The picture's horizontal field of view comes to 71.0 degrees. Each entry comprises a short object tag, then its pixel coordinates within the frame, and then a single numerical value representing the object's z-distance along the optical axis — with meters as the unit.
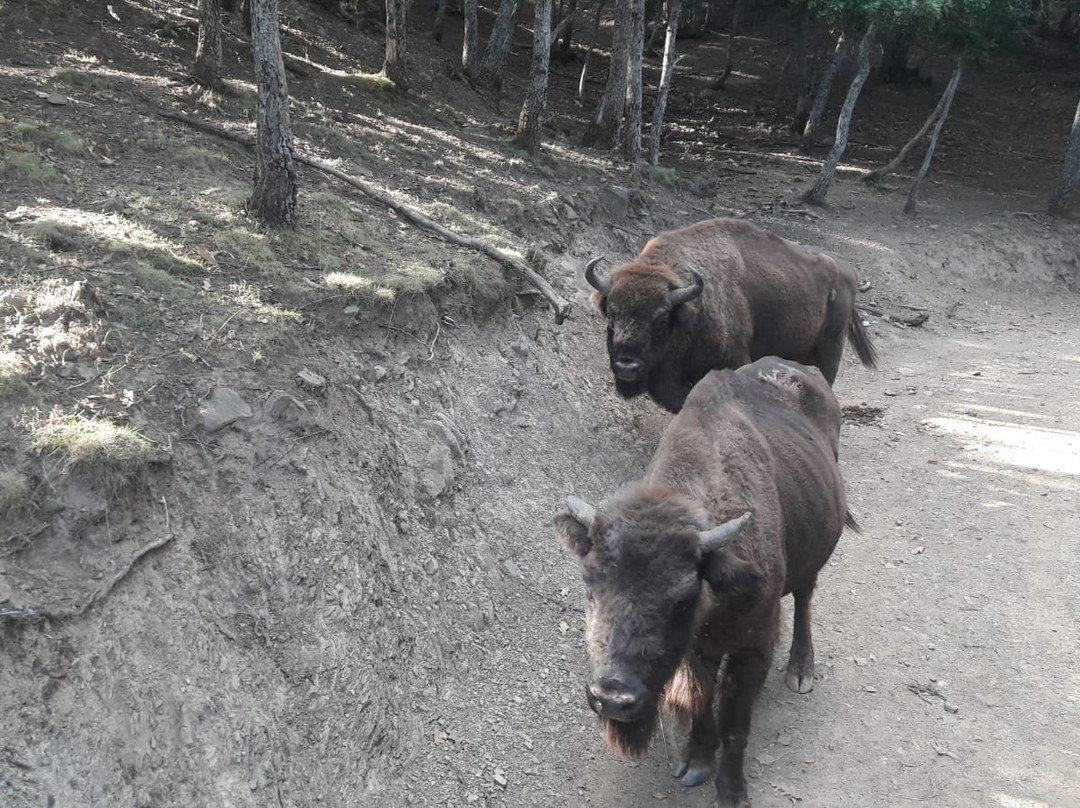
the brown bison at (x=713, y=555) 3.82
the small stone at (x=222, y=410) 5.41
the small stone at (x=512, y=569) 6.62
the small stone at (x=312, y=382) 6.09
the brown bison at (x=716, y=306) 7.86
